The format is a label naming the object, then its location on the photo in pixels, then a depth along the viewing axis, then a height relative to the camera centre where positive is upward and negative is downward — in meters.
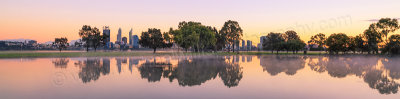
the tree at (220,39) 109.36 +4.22
